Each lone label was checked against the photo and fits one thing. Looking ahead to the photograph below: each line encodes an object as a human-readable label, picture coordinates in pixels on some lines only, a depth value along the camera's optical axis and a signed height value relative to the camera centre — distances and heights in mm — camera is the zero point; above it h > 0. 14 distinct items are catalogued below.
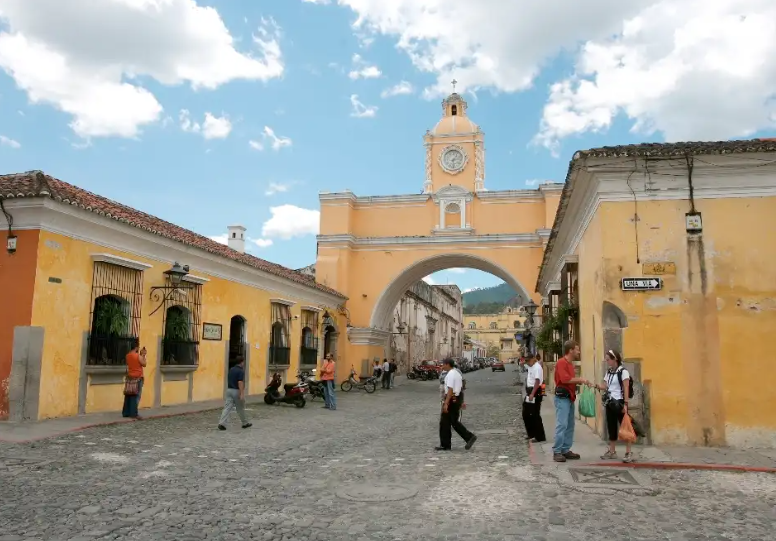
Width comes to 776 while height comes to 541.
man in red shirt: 7484 -614
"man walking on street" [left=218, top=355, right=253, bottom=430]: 10602 -689
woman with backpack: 7246 -460
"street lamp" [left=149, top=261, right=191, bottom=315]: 13328 +1380
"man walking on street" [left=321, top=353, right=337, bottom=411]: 15070 -694
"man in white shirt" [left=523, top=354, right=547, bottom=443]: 9000 -764
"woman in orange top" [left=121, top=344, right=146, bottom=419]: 11125 -470
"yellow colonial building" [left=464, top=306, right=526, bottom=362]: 92688 +3631
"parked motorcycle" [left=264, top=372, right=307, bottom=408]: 15273 -1019
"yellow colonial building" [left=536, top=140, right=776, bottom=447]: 8297 +1044
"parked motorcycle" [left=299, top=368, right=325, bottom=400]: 17172 -915
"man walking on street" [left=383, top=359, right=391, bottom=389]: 25594 -873
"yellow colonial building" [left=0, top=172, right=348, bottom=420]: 10305 +891
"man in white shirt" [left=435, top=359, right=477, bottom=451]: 8289 -740
